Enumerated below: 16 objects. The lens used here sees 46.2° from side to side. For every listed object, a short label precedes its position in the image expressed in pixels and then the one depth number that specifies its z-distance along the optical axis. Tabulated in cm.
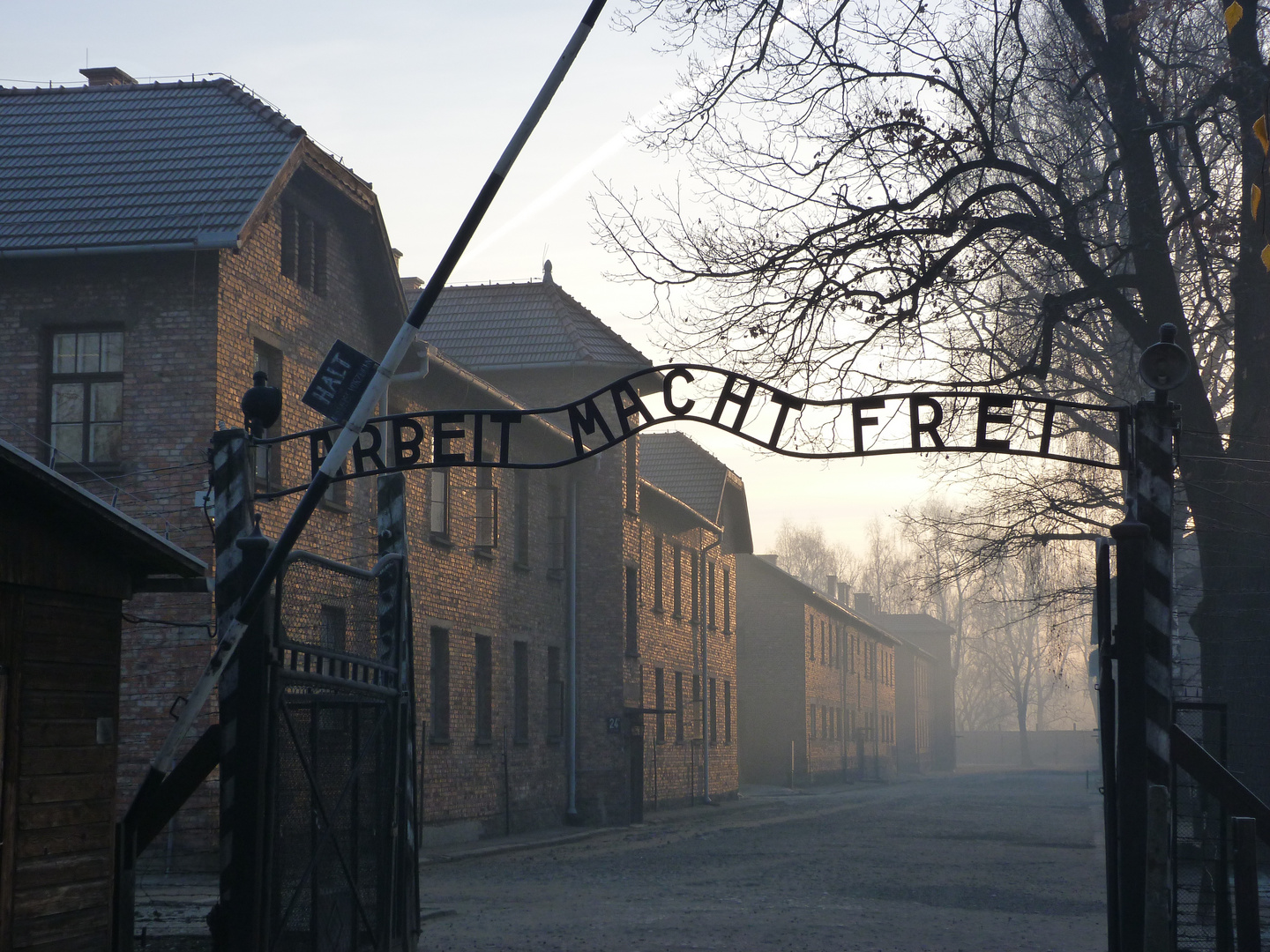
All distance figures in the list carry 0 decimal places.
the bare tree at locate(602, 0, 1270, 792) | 1477
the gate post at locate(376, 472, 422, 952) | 964
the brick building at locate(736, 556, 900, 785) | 5475
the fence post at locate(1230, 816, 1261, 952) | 825
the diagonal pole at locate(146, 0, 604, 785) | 748
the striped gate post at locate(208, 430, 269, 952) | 734
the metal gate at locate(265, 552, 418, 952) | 781
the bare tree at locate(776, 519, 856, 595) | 11400
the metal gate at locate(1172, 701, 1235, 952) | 923
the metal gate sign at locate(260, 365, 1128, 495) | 908
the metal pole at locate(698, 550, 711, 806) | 4141
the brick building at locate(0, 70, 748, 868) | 1775
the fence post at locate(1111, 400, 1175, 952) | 816
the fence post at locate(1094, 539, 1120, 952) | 855
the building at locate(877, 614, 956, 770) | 9194
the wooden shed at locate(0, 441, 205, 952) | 868
